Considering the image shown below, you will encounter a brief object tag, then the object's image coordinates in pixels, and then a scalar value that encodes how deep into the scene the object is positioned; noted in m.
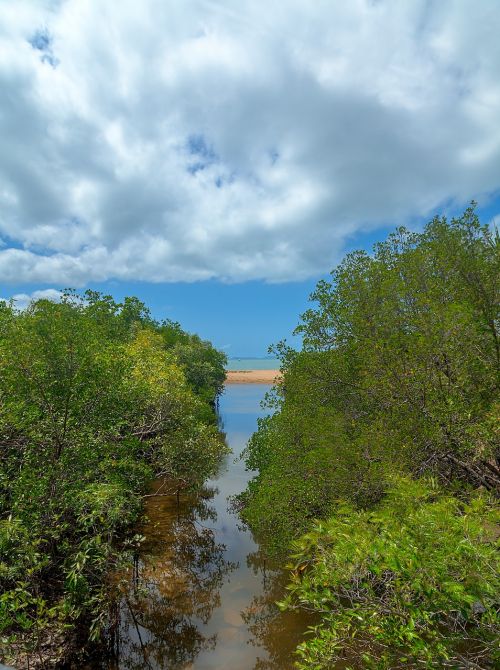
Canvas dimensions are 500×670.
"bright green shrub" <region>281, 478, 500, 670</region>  5.75
